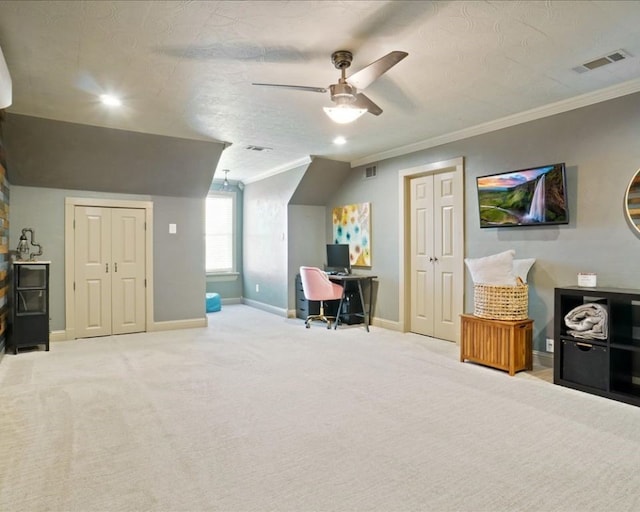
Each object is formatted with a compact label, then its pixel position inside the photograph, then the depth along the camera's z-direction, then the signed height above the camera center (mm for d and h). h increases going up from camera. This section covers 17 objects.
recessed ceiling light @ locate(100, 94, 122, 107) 3654 +1398
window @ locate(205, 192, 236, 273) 8289 +467
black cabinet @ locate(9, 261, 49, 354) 4500 -548
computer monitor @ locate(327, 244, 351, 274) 6445 -41
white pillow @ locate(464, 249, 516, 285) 3951 -136
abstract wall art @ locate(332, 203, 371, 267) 6246 +397
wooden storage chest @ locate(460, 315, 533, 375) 3771 -822
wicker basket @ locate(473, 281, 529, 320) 3869 -435
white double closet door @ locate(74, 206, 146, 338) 5316 -194
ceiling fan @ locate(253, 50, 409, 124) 2740 +1117
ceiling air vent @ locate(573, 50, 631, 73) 2852 +1376
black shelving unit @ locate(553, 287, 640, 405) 3166 -755
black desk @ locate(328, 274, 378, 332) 5898 -456
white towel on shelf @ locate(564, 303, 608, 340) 3260 -530
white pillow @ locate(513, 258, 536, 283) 4070 -125
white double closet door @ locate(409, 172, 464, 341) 4996 -10
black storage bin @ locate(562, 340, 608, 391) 3223 -862
